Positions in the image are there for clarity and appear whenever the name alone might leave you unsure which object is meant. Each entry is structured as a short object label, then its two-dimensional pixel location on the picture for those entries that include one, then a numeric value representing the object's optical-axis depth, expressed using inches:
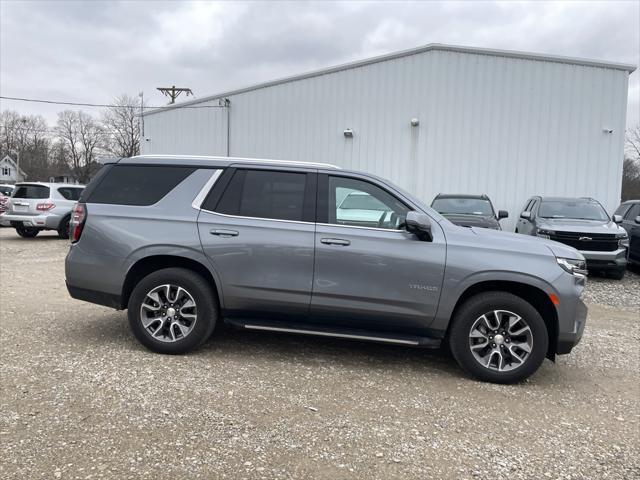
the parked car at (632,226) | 428.8
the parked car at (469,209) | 377.1
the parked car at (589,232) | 364.2
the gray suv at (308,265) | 160.6
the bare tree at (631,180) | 1769.4
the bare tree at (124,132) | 2267.5
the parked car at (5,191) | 805.0
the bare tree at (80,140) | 2645.2
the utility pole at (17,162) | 2541.8
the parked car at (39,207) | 544.7
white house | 2576.3
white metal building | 550.3
